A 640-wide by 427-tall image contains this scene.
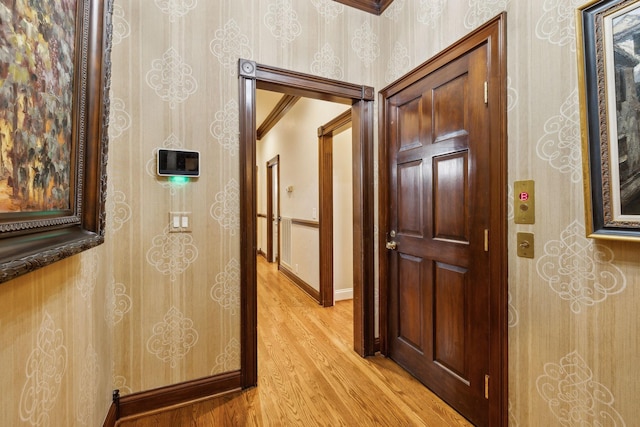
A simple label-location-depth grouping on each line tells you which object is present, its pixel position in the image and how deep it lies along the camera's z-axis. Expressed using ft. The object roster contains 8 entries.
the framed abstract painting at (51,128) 1.95
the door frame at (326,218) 11.07
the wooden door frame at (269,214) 19.84
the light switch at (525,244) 4.25
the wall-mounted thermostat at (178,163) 5.44
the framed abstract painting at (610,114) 3.15
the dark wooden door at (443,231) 5.00
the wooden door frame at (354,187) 6.10
